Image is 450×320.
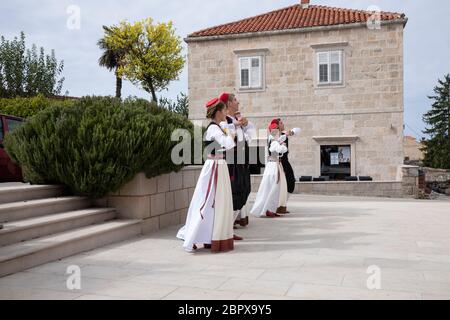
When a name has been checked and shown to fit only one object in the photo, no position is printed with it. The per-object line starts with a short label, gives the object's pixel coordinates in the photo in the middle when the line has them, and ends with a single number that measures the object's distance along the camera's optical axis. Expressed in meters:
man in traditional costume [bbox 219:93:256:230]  7.26
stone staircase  5.15
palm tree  41.22
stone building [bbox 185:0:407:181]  20.80
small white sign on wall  21.70
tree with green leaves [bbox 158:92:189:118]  40.61
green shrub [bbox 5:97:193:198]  6.88
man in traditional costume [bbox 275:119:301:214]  10.16
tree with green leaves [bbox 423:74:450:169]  50.97
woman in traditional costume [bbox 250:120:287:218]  9.78
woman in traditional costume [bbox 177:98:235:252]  5.93
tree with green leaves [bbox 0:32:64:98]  31.59
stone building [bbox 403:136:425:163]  72.88
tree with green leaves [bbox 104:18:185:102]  34.16
